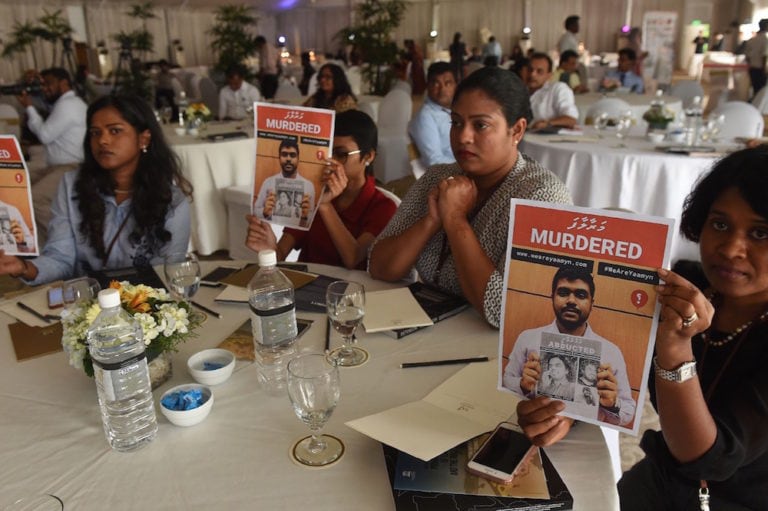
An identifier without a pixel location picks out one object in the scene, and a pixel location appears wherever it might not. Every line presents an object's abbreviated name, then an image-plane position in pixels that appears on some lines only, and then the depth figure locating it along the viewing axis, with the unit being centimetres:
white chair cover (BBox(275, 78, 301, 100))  884
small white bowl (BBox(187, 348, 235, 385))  129
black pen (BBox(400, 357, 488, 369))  136
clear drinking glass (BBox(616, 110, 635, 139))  455
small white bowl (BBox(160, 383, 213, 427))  114
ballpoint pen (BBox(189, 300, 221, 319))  167
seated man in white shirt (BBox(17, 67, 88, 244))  466
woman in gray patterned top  159
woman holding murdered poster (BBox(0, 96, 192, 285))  223
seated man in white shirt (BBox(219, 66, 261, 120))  687
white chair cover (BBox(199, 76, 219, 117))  937
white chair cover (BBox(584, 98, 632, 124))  571
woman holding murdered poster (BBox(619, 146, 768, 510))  94
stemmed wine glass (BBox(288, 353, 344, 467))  103
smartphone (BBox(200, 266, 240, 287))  189
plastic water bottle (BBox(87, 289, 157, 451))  108
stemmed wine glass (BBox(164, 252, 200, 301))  163
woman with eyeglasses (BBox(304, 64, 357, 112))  596
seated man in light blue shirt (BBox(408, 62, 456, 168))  462
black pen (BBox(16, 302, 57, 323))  164
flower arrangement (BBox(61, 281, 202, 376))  116
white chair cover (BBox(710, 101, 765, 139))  488
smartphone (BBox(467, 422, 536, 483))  96
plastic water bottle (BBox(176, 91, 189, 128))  535
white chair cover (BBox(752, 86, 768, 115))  649
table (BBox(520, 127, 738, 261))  386
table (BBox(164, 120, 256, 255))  455
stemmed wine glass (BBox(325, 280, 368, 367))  140
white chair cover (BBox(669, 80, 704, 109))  736
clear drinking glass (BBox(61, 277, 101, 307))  160
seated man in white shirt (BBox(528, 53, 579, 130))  526
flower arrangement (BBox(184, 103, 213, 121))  518
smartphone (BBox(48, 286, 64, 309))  170
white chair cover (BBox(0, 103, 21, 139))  580
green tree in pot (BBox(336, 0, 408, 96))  911
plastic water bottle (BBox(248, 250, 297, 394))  132
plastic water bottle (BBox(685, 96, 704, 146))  422
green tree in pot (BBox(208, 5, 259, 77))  896
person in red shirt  221
